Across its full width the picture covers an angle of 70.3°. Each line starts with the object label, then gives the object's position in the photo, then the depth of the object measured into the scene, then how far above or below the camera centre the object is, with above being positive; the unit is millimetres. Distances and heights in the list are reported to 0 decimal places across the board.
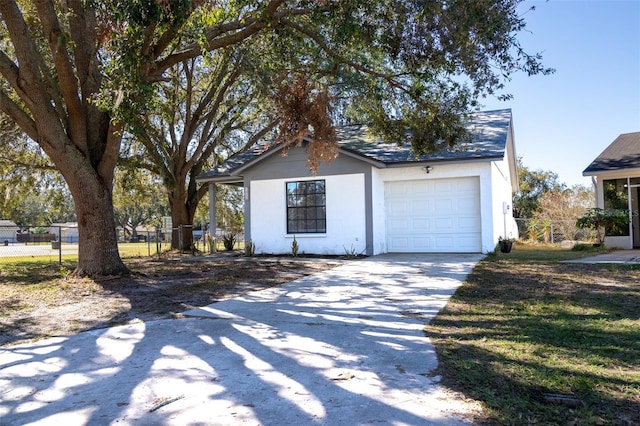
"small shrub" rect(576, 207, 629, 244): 14047 -120
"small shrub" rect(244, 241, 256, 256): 15336 -747
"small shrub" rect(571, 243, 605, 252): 14697 -1041
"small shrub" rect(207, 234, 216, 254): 17625 -657
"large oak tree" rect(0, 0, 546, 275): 8234 +3340
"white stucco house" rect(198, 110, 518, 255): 13836 +743
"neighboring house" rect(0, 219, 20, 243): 16519 +30
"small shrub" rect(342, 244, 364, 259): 14062 -903
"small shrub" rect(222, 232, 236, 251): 19219 -658
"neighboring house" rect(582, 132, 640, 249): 14448 +887
